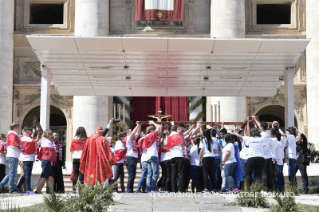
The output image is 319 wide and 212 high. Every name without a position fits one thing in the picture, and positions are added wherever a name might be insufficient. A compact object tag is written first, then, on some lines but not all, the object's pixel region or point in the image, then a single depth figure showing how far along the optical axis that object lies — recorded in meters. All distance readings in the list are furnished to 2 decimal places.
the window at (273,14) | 34.09
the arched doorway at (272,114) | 33.68
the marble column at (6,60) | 29.52
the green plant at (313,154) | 25.12
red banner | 31.23
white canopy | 17.36
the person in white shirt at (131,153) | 15.71
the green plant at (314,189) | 17.33
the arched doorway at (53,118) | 32.72
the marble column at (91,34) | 29.81
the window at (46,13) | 33.59
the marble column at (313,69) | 29.77
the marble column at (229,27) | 29.62
